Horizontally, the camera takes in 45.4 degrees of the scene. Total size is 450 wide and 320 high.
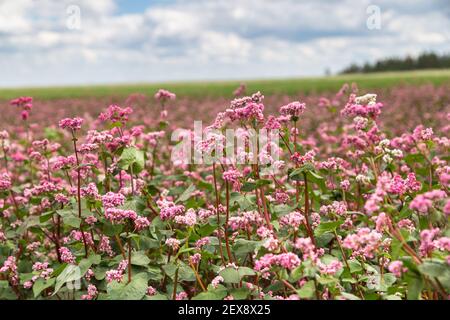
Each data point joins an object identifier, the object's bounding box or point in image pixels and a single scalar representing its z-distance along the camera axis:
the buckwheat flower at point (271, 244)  2.80
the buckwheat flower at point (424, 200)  2.43
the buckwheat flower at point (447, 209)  2.37
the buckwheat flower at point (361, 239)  2.52
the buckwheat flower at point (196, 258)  3.21
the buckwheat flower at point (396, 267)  2.49
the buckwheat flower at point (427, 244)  2.41
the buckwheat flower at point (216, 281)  3.07
